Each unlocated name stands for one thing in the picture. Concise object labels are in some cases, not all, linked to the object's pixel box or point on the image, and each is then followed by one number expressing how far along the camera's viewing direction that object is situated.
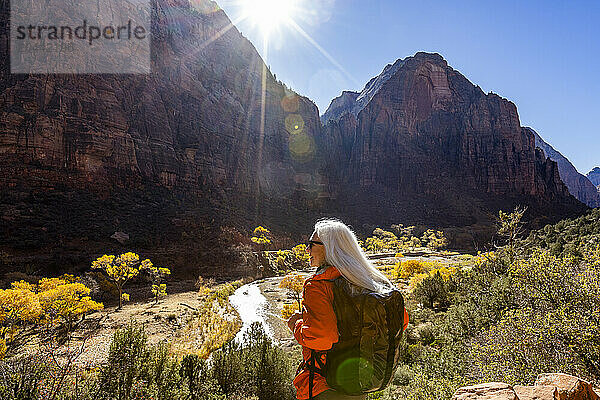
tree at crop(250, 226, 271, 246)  43.46
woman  1.70
